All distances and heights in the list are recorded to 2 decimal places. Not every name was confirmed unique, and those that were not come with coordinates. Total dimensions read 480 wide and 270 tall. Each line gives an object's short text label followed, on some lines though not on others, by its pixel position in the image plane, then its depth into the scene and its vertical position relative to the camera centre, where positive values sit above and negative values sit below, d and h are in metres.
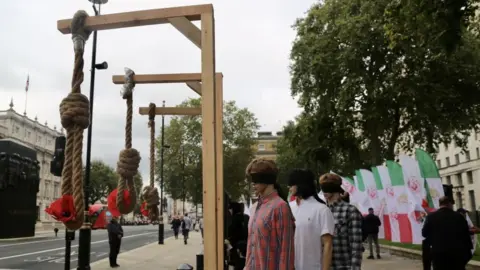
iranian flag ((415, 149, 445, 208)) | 9.79 +0.70
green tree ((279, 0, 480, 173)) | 22.95 +6.60
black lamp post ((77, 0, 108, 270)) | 8.66 -0.04
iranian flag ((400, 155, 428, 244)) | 10.46 +0.38
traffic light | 6.05 +0.87
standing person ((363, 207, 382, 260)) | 13.25 -0.33
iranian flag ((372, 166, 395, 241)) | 12.93 +0.73
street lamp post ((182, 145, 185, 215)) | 53.00 +5.73
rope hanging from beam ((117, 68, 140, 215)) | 3.96 +0.40
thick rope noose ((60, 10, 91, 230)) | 2.89 +0.53
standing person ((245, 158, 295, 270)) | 3.09 -0.10
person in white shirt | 3.69 -0.14
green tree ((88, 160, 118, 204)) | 89.07 +7.68
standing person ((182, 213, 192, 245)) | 26.90 -0.54
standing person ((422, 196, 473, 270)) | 6.20 -0.41
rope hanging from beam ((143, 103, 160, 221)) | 5.89 +0.32
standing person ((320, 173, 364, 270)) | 4.12 -0.14
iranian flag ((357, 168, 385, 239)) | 13.61 +0.58
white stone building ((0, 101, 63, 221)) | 73.50 +14.89
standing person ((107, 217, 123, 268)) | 13.77 -0.59
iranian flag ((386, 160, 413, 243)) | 11.27 +0.14
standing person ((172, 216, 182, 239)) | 32.64 -0.42
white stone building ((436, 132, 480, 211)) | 49.59 +4.36
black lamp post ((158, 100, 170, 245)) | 24.35 -0.91
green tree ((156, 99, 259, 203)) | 53.22 +7.80
